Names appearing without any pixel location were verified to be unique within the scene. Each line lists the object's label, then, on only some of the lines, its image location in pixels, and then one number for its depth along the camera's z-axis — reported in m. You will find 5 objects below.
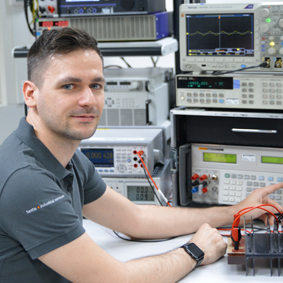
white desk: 1.56
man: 1.39
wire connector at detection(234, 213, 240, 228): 1.64
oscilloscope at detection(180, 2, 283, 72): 1.80
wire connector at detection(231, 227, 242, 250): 1.60
